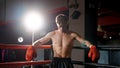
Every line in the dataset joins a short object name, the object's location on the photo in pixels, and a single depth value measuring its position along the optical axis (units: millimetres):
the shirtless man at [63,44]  2803
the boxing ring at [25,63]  2951
